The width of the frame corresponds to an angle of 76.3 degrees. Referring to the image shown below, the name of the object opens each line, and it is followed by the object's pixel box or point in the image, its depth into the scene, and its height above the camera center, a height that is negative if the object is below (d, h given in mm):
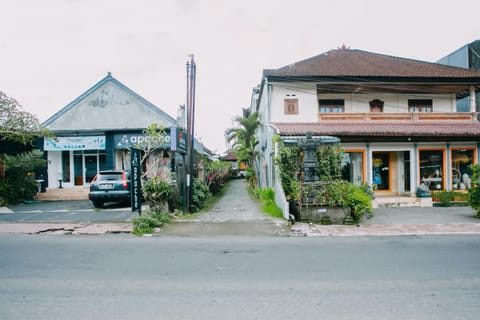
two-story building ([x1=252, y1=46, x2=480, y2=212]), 14289 +2328
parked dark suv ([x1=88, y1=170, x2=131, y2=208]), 12305 -843
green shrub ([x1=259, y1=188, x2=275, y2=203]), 13169 -1377
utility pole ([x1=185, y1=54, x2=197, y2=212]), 11422 +1773
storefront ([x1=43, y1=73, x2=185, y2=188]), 18344 +2166
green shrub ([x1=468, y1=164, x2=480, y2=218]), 10227 -1004
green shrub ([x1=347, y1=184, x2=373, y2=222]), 9727 -1310
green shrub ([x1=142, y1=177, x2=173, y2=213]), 10469 -918
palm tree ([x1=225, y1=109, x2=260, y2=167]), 22417 +2056
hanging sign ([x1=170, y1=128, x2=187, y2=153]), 10312 +912
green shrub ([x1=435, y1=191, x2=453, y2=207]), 13484 -1582
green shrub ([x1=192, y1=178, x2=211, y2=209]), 12283 -1176
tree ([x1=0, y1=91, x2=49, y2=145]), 12555 +1938
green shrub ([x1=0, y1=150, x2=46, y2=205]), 14047 -458
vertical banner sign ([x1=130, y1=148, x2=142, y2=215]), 9891 -473
